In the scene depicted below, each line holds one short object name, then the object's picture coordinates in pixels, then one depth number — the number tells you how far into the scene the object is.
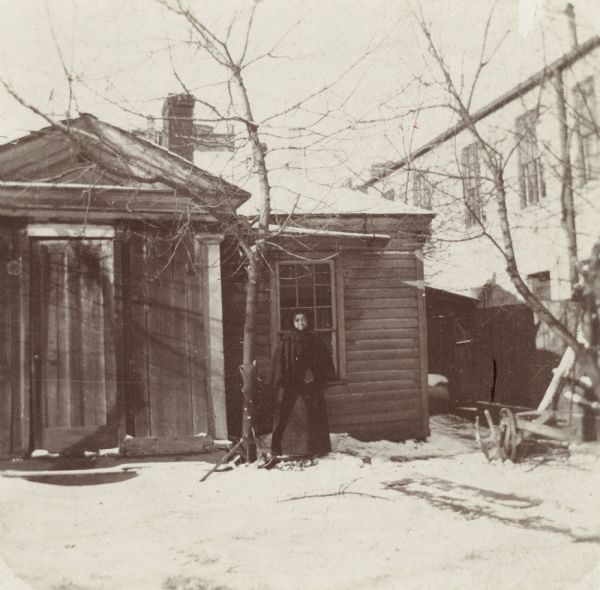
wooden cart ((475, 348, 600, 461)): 7.17
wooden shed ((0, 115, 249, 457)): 7.06
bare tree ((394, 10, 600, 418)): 6.29
